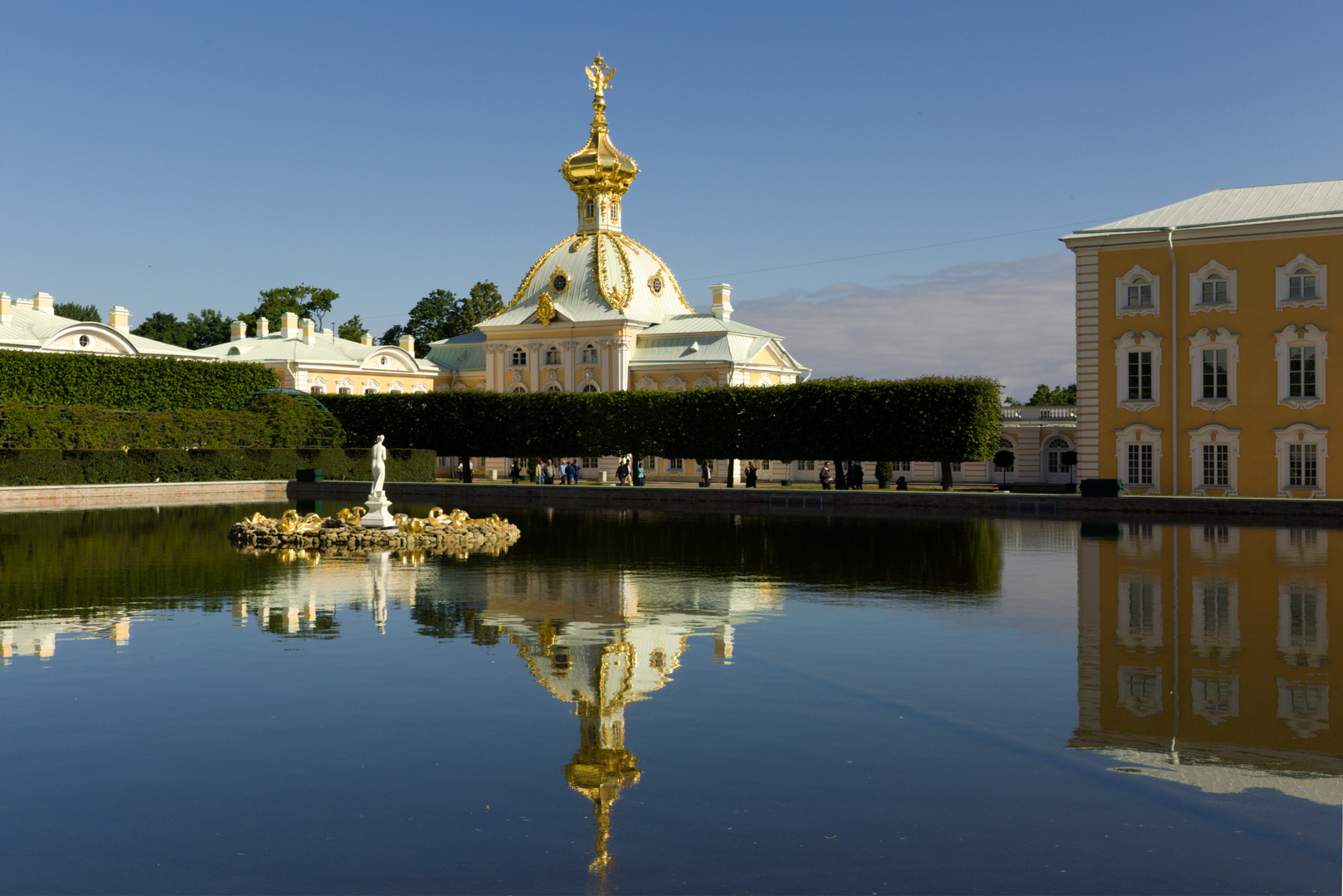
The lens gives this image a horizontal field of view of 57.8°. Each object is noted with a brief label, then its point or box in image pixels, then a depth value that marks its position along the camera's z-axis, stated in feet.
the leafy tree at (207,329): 323.37
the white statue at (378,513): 79.41
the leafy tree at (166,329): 318.65
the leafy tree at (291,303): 303.27
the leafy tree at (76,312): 327.06
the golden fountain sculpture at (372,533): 75.72
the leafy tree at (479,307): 320.50
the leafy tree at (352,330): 320.09
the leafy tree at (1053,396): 311.88
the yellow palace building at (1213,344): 126.21
